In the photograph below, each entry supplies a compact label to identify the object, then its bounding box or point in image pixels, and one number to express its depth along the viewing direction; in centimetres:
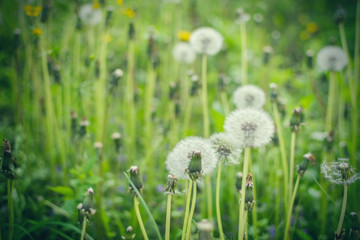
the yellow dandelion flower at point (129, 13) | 105
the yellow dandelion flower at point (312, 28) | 174
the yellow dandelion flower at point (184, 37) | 123
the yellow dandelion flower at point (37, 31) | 74
